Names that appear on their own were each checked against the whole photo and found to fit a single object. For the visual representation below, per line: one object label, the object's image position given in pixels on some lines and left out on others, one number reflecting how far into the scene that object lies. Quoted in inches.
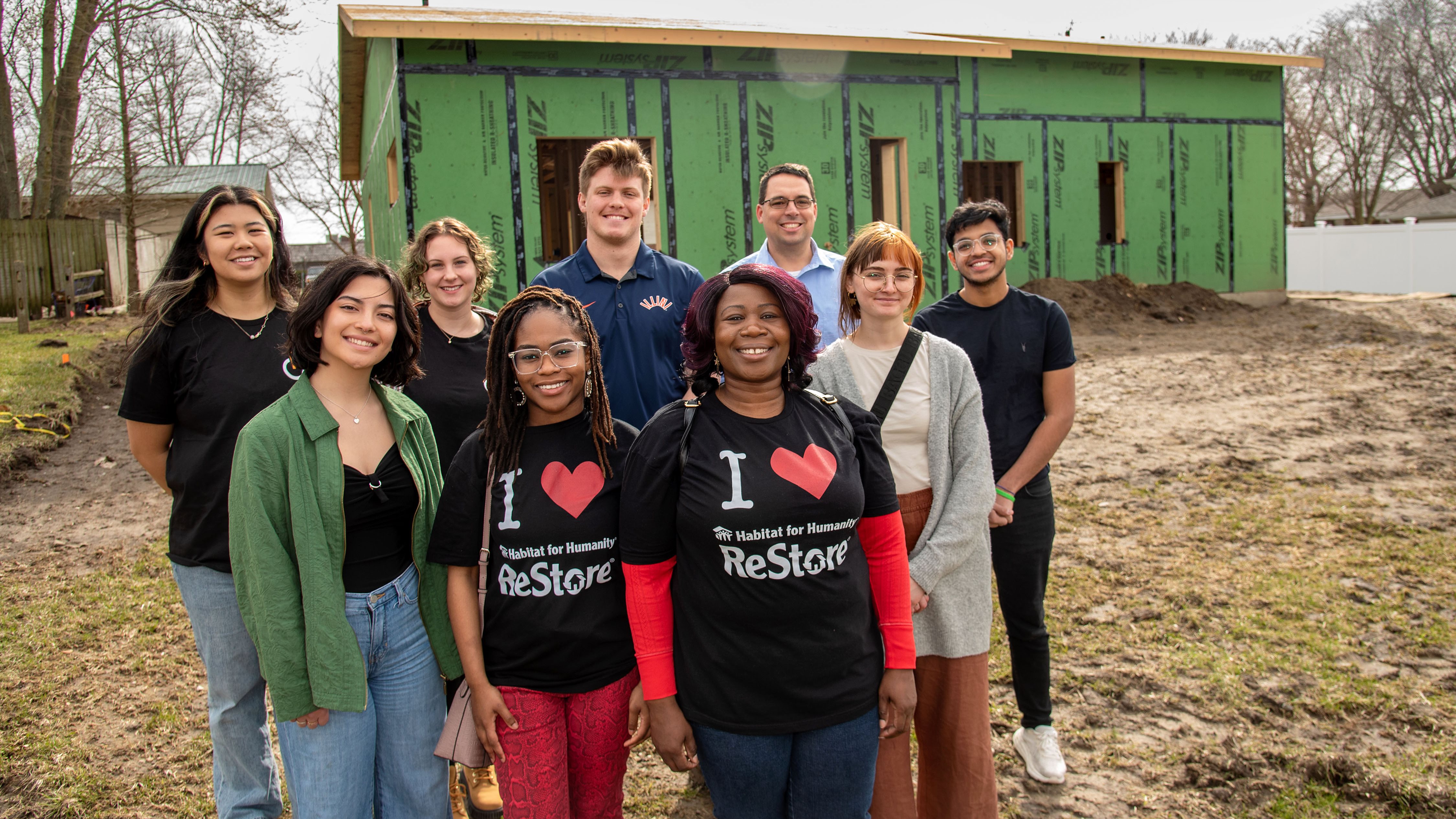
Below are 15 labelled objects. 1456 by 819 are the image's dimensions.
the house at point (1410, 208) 1344.7
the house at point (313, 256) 1187.9
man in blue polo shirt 119.6
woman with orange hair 97.3
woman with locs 83.6
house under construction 424.8
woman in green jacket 80.4
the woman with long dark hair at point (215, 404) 96.3
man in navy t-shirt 120.6
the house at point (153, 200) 804.6
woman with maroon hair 77.1
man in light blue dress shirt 134.8
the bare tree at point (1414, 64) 1205.1
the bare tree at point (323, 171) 1099.9
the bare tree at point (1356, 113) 1251.2
